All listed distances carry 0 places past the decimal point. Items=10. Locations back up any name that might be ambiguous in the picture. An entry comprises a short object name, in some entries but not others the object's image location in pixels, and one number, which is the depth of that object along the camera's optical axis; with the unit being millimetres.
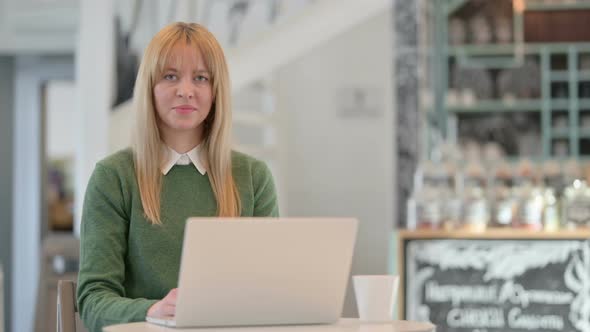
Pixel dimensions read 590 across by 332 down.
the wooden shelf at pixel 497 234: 6492
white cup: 3136
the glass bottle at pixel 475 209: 6754
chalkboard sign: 6454
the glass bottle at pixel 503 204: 6749
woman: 3268
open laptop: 2826
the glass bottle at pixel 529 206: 6678
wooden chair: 3255
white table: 2895
